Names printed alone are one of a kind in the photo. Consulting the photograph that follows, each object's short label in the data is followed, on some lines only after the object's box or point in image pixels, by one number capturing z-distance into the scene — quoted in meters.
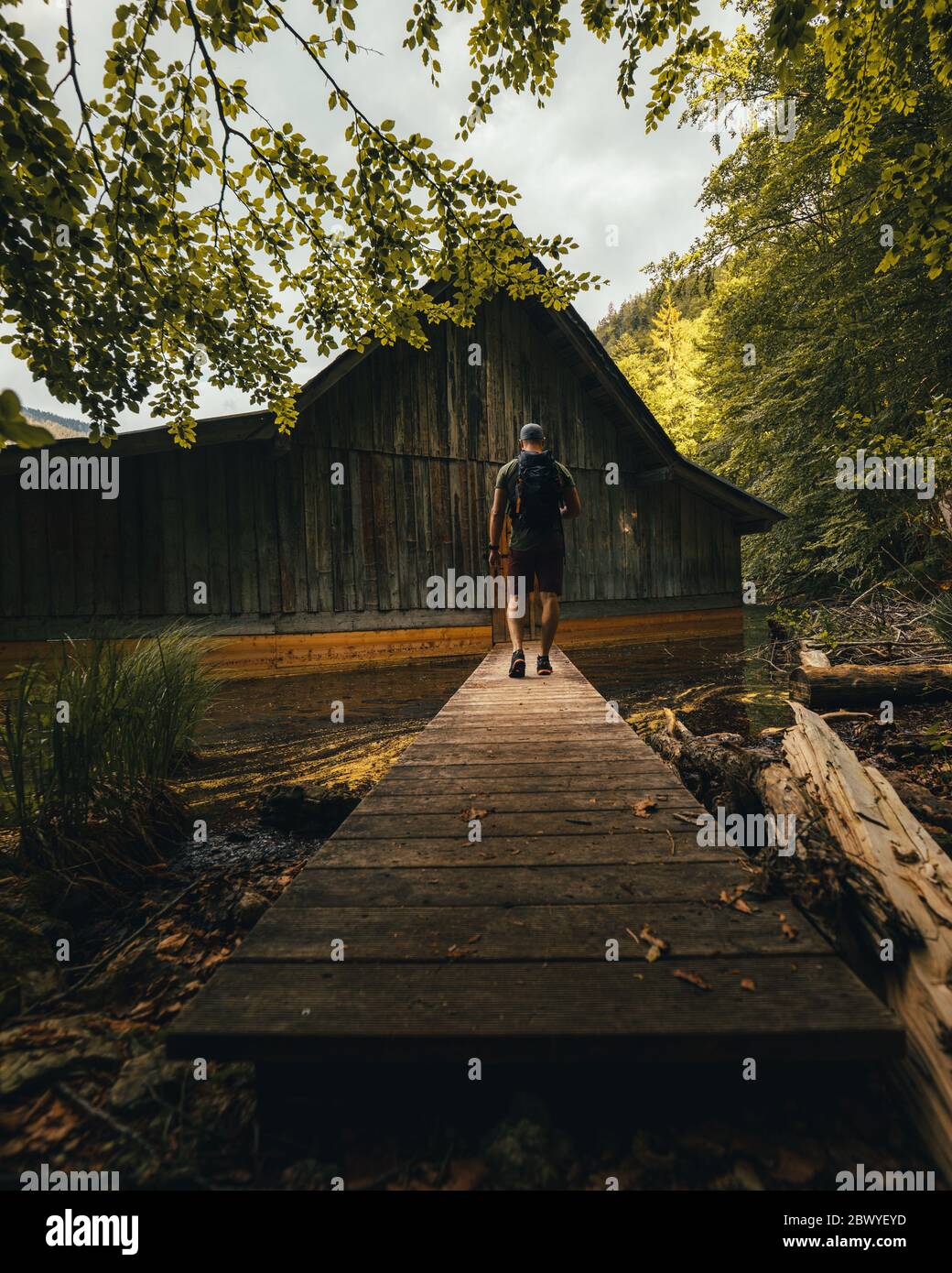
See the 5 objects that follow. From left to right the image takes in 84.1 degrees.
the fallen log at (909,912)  0.97
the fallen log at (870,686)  5.00
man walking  4.89
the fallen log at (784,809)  1.38
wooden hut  7.51
